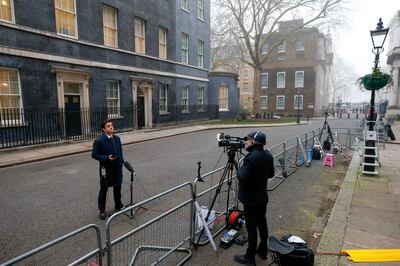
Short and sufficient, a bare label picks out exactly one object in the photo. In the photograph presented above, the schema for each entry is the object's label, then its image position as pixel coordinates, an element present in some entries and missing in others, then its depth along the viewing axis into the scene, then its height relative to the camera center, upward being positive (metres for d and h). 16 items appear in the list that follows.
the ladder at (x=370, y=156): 7.89 -1.52
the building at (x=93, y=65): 12.43 +2.34
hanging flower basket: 7.81 +0.70
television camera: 4.16 -0.59
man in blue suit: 5.20 -1.12
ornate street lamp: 7.81 +0.47
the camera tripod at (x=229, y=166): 4.17 -1.01
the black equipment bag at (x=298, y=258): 3.34 -1.90
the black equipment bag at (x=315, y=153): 10.45 -1.90
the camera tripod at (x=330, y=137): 12.26 -1.51
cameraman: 3.55 -1.10
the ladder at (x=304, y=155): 9.26 -1.81
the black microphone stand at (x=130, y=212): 5.22 -2.13
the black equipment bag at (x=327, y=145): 11.90 -1.80
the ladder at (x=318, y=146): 10.68 -1.66
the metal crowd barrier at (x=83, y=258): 1.95 -1.14
